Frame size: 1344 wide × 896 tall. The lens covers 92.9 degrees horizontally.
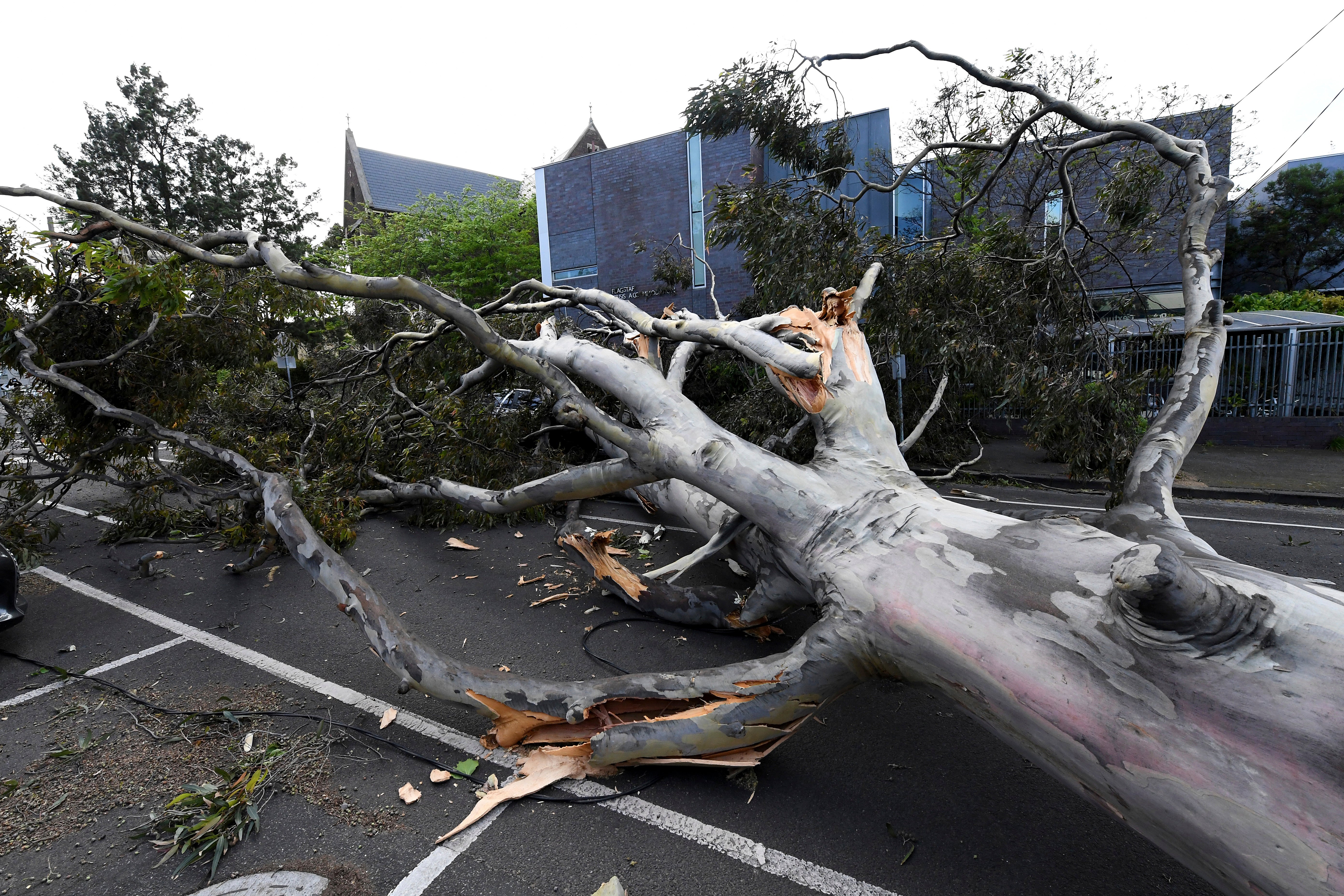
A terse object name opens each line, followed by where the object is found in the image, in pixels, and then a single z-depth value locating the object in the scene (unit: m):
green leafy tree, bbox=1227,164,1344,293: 18.61
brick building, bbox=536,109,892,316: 17.17
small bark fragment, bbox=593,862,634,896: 2.08
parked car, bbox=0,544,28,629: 3.89
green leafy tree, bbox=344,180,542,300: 24.95
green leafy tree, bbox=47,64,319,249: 21.44
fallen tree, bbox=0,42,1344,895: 1.50
